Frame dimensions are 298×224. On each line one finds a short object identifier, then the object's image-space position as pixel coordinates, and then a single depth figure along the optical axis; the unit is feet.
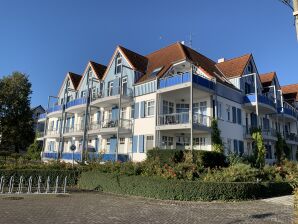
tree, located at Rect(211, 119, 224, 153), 79.56
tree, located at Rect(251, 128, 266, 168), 86.05
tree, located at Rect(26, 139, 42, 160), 143.74
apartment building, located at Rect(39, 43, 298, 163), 84.48
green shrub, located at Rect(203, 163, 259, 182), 51.80
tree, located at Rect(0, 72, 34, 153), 163.43
